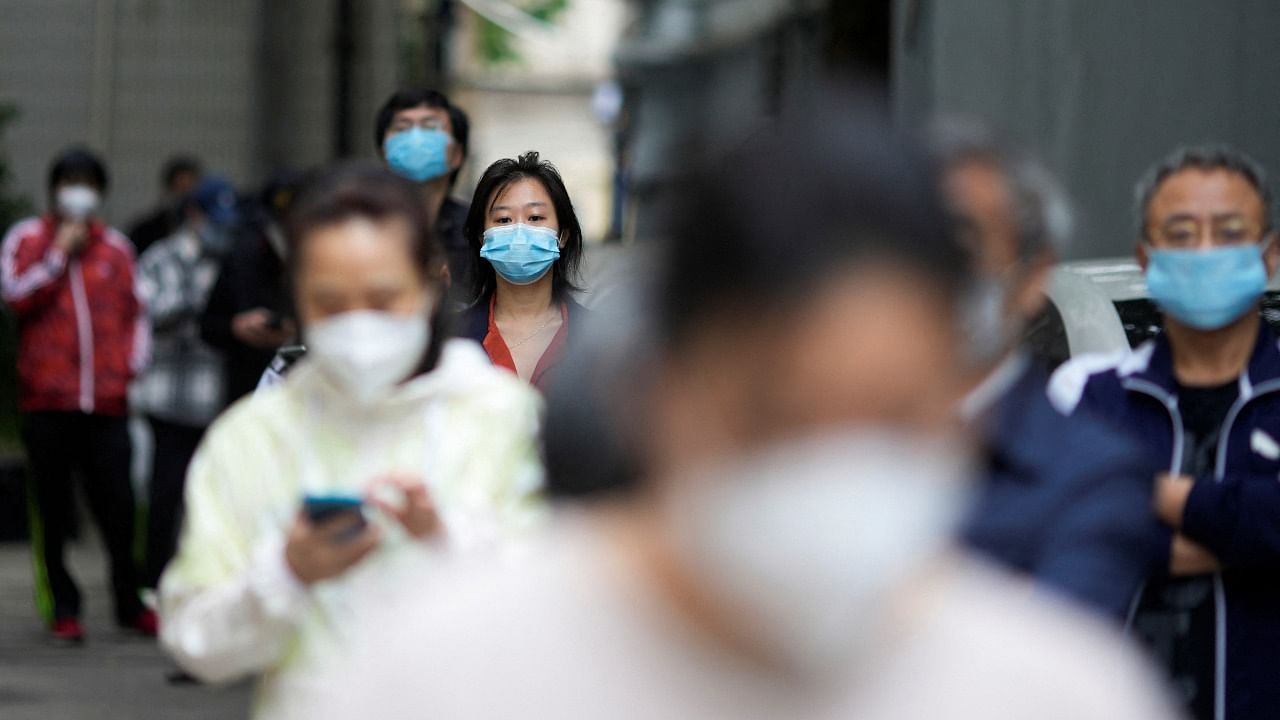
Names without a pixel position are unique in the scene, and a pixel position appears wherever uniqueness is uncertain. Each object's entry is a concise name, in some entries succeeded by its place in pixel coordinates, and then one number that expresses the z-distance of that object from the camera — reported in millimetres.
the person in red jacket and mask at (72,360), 18375
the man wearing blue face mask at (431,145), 12070
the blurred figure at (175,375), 18094
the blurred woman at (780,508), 2752
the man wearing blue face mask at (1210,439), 7730
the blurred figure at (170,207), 21781
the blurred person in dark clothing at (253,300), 15844
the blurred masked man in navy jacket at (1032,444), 3371
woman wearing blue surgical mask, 10141
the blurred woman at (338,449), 6312
